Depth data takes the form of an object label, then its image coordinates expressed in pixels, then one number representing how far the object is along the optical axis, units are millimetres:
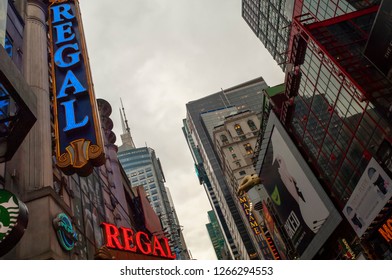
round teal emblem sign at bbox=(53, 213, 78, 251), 13109
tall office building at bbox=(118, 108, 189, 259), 157225
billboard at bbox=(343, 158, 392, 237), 29272
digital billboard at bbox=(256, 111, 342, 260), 43844
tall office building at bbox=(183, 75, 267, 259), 150875
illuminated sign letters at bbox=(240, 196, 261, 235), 93000
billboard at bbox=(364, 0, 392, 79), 26750
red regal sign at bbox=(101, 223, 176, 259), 17375
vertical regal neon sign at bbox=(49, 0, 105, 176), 15289
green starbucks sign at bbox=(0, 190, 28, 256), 9570
